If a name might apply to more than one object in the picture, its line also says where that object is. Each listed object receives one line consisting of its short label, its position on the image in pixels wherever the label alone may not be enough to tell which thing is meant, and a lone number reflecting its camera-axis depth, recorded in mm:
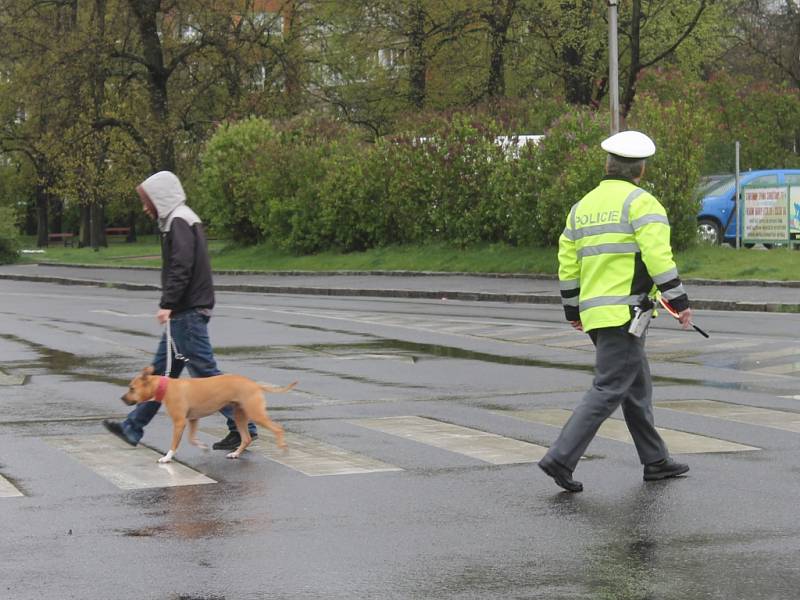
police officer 8008
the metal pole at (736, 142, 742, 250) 30438
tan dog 9383
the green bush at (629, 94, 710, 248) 29547
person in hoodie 9688
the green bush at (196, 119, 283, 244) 41062
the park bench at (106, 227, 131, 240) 77062
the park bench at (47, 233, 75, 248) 76931
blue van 32219
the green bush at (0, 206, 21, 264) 52719
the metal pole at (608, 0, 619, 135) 28828
